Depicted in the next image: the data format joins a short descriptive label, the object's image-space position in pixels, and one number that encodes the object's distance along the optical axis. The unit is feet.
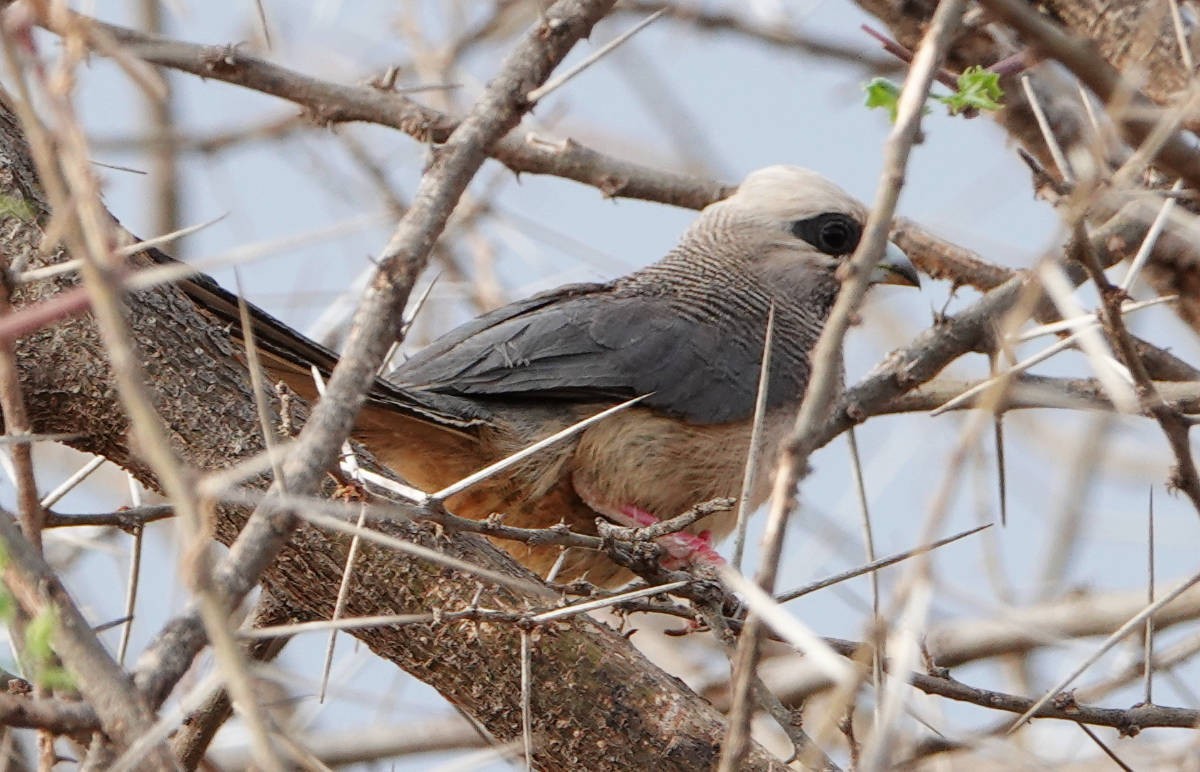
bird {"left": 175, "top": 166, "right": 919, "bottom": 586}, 31.14
